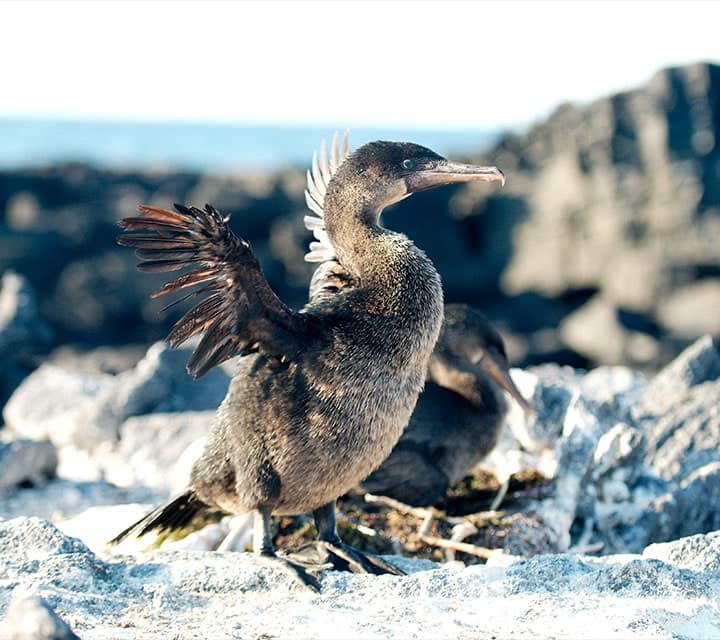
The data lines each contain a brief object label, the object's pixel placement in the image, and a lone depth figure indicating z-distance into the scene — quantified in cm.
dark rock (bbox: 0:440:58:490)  699
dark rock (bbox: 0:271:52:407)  966
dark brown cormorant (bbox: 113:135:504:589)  404
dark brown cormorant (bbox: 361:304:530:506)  568
